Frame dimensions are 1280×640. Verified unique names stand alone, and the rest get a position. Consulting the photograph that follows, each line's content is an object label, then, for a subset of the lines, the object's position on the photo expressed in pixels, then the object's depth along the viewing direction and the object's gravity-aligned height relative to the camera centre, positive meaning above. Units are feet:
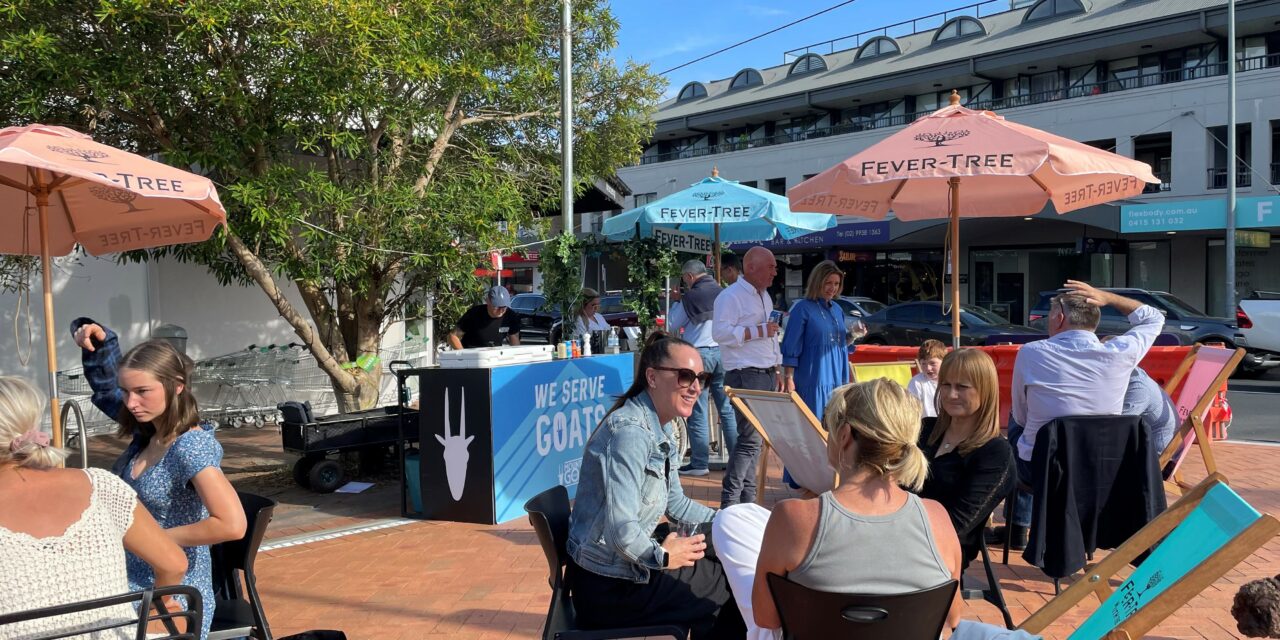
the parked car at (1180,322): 50.42 -2.32
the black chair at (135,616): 7.13 -2.59
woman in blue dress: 19.65 -1.16
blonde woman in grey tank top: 7.68 -2.03
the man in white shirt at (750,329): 20.98 -0.87
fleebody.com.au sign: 69.87 +5.24
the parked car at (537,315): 64.03 -1.51
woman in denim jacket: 9.65 -2.53
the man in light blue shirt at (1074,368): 15.05 -1.39
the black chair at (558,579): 9.66 -3.17
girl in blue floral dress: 9.57 -1.79
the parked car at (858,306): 68.28 -1.40
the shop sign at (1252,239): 70.85 +3.16
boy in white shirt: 19.97 -1.90
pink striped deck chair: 18.67 -2.52
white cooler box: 19.86 -1.35
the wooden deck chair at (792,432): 14.64 -2.35
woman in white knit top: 7.57 -1.90
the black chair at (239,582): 10.40 -3.42
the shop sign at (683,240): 27.76 +1.63
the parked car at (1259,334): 48.83 -2.89
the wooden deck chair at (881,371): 22.06 -2.03
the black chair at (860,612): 7.53 -2.68
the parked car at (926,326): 56.80 -2.59
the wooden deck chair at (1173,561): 7.66 -2.60
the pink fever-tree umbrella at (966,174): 17.13 +2.33
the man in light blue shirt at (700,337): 23.76 -1.19
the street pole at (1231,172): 64.90 +7.98
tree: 20.86 +4.87
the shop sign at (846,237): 95.20 +5.54
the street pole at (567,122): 30.25 +5.85
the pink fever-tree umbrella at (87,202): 13.43 +1.85
